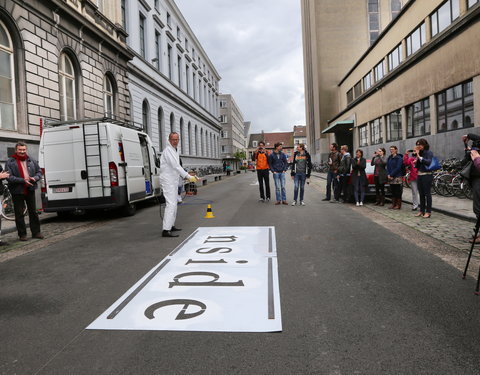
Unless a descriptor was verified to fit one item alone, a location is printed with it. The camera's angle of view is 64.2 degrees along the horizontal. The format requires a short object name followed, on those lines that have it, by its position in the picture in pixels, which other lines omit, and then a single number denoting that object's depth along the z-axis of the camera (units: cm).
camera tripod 377
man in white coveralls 718
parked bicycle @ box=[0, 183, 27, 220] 1039
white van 958
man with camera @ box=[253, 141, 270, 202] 1305
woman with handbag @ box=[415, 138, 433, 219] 857
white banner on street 322
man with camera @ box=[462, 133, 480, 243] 553
